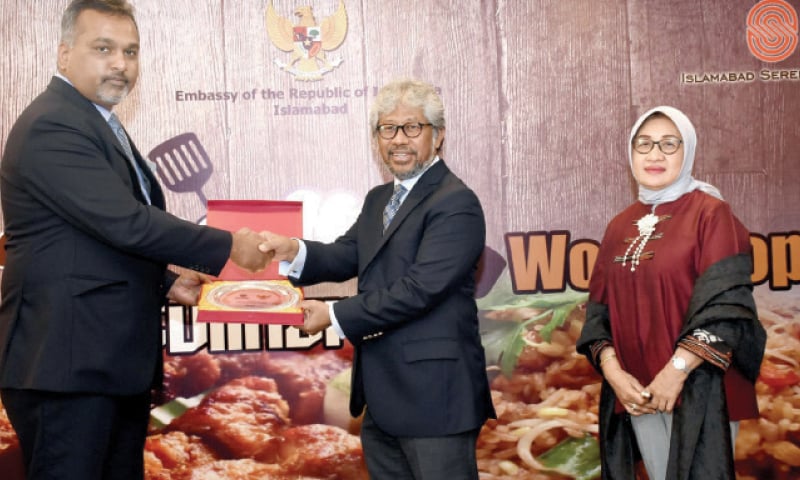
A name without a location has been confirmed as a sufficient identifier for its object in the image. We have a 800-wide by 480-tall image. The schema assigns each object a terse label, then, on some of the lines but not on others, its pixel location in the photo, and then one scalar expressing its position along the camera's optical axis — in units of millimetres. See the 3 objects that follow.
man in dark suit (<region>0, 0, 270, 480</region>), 2031
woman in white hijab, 2238
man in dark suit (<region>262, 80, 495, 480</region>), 2316
